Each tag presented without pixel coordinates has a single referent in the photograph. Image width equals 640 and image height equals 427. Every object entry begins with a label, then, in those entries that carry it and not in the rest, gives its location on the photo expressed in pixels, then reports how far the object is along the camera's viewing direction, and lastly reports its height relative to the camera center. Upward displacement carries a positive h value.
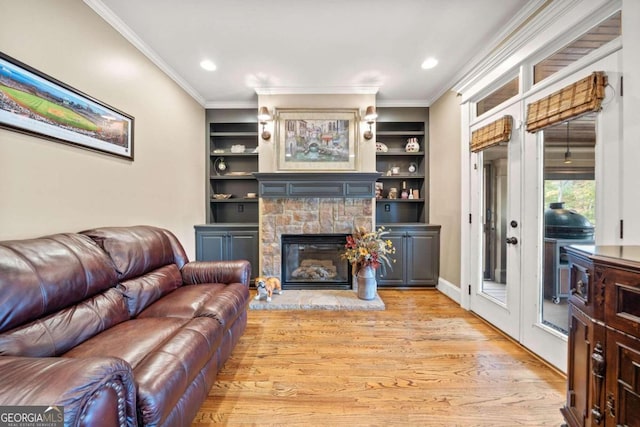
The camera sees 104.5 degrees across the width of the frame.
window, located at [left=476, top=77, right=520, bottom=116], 2.37 +1.18
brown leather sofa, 0.77 -0.59
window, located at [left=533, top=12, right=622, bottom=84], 1.56 +1.16
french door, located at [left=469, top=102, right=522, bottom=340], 2.28 -0.21
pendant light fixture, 1.84 +0.40
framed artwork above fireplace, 3.59 +1.05
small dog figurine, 3.17 -1.00
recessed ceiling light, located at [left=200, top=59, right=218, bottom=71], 2.88 +1.72
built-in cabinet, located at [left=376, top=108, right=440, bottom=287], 3.74 +0.22
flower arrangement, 3.22 -0.51
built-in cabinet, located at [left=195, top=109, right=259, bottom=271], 3.75 +0.36
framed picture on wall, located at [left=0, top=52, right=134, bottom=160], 1.49 +0.71
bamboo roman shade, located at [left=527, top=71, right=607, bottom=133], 1.56 +0.76
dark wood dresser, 0.90 -0.50
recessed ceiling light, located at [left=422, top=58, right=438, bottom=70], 2.85 +1.73
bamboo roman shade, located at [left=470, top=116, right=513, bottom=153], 2.31 +0.77
